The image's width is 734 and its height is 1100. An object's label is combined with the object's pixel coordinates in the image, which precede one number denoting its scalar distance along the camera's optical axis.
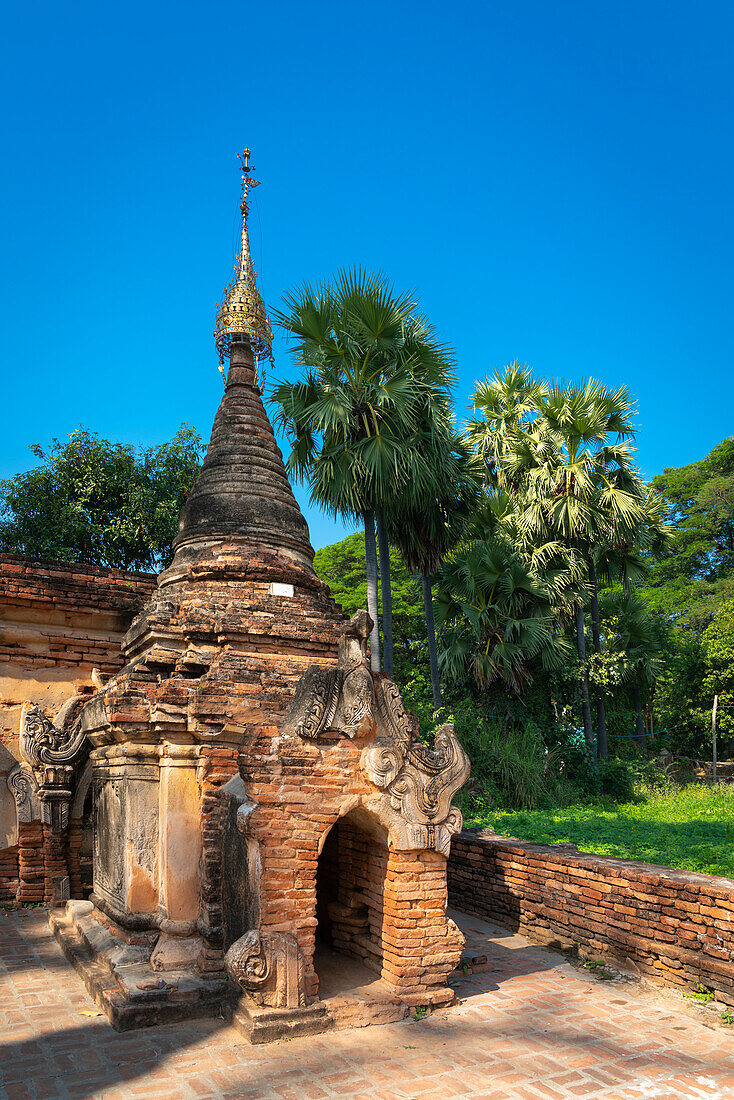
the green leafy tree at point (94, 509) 20.61
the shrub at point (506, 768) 15.78
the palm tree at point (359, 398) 14.41
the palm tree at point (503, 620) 18.41
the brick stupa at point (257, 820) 5.47
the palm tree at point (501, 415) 21.31
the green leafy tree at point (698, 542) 29.72
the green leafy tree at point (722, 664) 22.70
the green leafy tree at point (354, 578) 27.08
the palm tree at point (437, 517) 16.00
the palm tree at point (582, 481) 19.33
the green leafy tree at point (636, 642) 20.69
